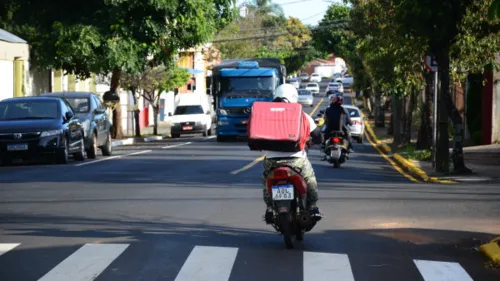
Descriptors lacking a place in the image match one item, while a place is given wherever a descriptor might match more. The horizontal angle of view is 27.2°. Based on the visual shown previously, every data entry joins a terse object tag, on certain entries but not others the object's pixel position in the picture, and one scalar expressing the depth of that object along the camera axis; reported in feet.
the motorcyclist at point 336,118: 80.33
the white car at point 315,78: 537.16
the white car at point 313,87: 394.42
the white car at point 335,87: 365.36
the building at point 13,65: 131.23
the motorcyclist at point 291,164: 36.70
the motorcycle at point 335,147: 81.71
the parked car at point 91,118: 90.79
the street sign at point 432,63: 78.54
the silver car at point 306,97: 305.82
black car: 79.20
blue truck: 132.77
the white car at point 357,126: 142.10
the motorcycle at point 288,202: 35.70
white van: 172.14
